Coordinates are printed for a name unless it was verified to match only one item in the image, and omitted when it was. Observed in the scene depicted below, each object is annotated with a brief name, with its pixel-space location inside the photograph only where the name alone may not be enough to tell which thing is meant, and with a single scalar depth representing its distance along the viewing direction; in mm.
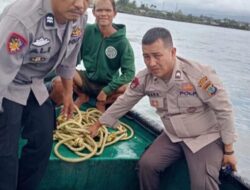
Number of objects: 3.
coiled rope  1534
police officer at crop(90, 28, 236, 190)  1399
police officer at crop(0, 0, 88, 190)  1003
